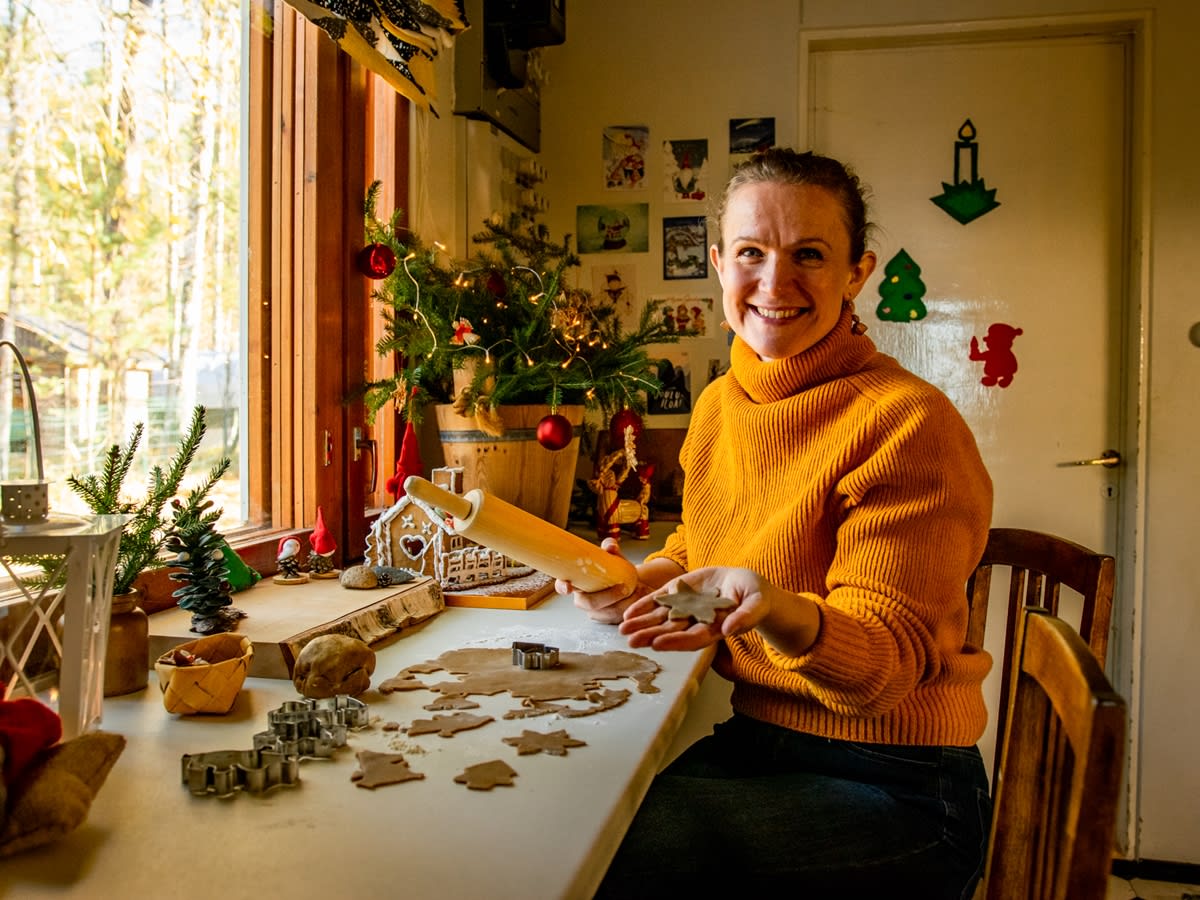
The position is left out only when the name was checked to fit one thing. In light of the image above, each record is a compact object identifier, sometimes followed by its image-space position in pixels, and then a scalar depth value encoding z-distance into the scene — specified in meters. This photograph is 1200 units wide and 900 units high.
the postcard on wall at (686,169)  2.81
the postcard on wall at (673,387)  2.81
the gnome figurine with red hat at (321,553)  1.53
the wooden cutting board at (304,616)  1.10
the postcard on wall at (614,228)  2.86
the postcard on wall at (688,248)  2.82
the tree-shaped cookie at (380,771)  0.79
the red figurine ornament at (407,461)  1.63
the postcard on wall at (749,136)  2.78
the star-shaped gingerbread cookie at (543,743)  0.87
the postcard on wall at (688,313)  2.82
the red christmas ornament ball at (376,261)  1.76
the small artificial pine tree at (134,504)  1.01
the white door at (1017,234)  2.69
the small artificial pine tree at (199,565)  1.13
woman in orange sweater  0.96
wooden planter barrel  1.74
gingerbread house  1.52
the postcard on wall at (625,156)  2.85
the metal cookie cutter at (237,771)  0.76
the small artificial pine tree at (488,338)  1.75
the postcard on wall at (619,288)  2.87
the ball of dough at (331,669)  1.00
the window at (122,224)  1.14
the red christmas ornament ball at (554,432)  1.66
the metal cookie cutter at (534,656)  1.14
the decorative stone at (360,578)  1.41
